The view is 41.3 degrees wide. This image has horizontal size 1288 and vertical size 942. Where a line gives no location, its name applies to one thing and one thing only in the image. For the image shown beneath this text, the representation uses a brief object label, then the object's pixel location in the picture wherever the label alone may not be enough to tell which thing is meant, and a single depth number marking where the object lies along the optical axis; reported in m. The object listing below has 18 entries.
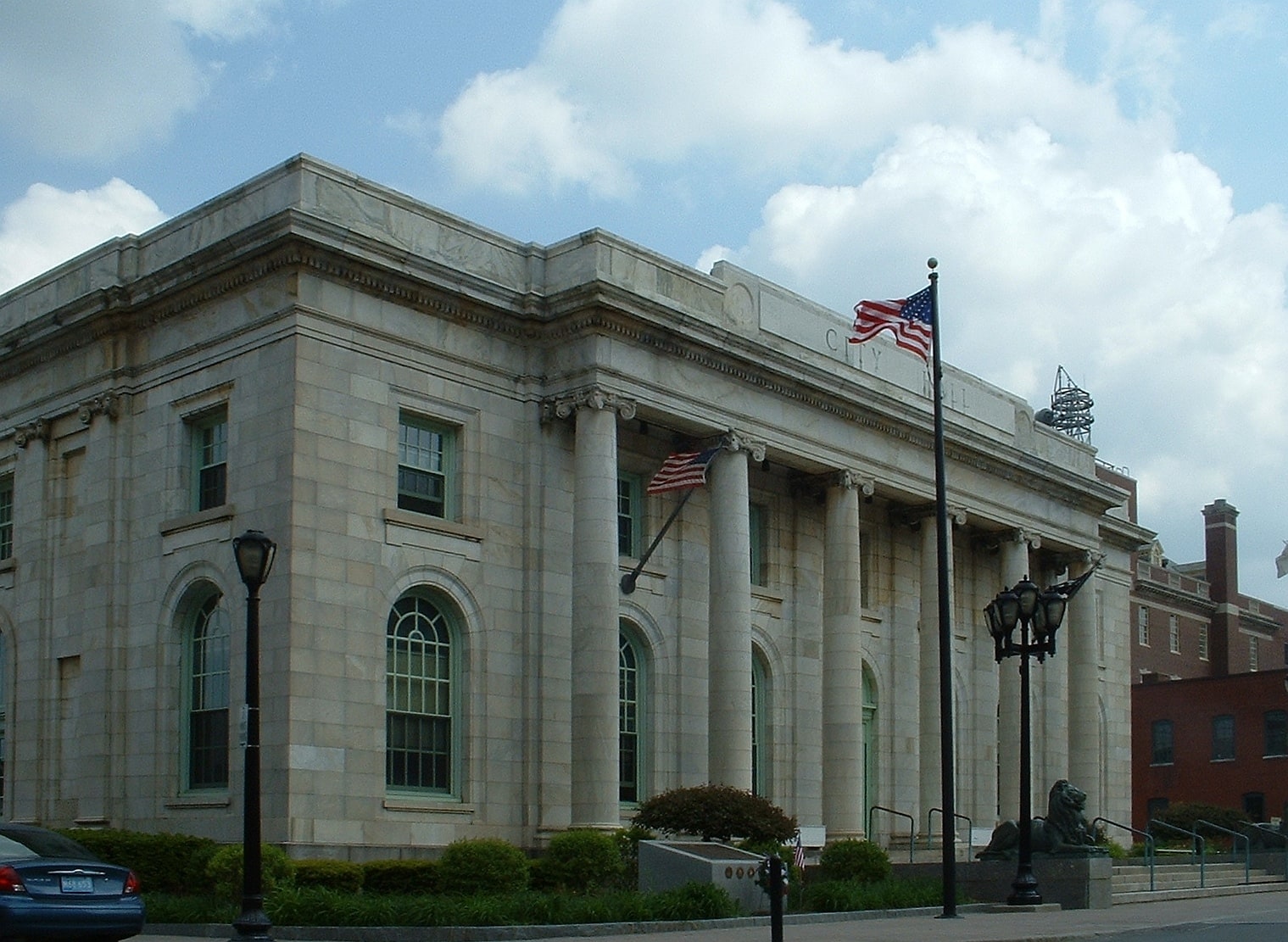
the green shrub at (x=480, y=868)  26.55
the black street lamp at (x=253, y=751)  18.55
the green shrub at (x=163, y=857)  26.89
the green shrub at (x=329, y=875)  26.02
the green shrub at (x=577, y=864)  29.11
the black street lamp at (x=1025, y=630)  28.86
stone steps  35.19
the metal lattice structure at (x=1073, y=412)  93.88
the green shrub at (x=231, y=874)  25.05
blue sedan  17.25
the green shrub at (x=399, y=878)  26.81
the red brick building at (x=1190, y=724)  72.31
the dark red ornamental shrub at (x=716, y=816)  30.20
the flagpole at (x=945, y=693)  27.22
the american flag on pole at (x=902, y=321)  33.19
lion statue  32.88
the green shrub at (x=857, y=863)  32.72
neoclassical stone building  29.70
